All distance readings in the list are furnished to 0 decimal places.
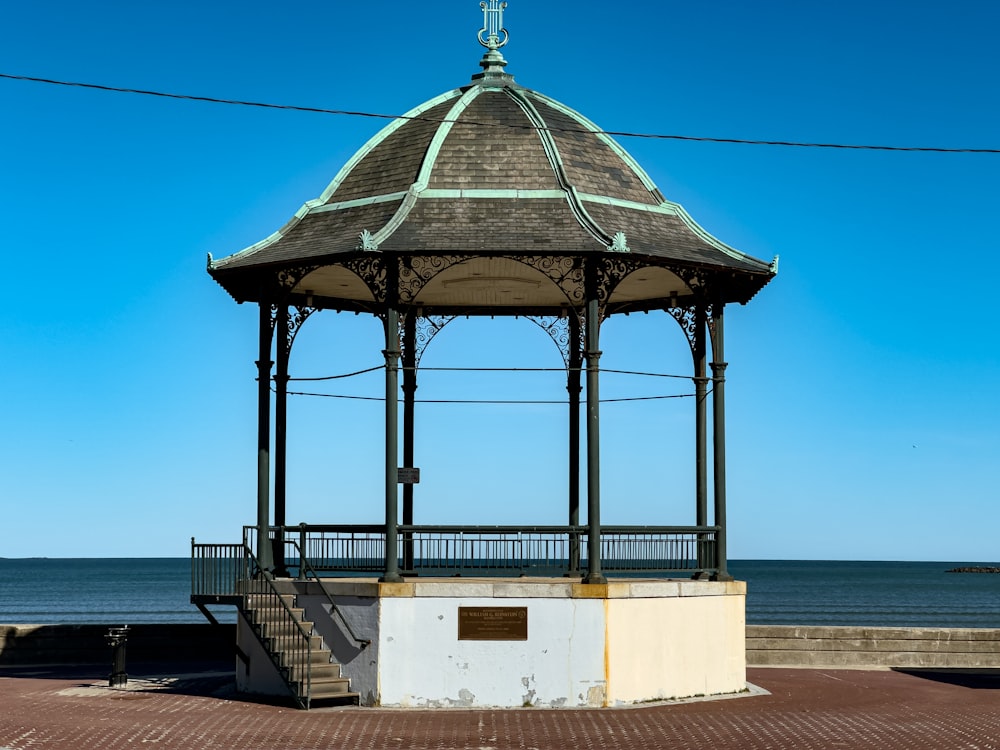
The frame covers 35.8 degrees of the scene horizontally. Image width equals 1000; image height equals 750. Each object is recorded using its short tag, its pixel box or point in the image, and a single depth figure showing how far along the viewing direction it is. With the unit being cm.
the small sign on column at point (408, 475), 2212
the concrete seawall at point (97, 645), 2519
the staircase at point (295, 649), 1925
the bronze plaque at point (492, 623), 1934
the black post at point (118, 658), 2122
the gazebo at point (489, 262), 2016
